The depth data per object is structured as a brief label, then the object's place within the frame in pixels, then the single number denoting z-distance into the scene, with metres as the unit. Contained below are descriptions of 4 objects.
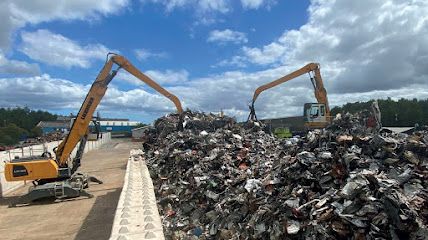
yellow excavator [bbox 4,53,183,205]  11.86
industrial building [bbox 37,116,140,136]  91.81
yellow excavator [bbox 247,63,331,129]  23.25
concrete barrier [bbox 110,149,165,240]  5.25
